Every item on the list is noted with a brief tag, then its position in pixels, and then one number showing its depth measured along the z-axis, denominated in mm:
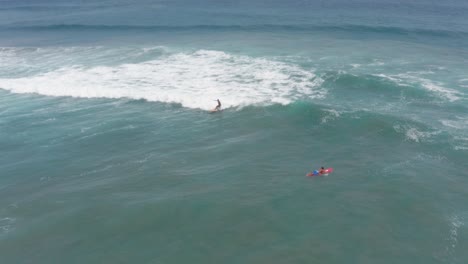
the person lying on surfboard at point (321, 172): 33016
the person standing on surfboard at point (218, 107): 47781
